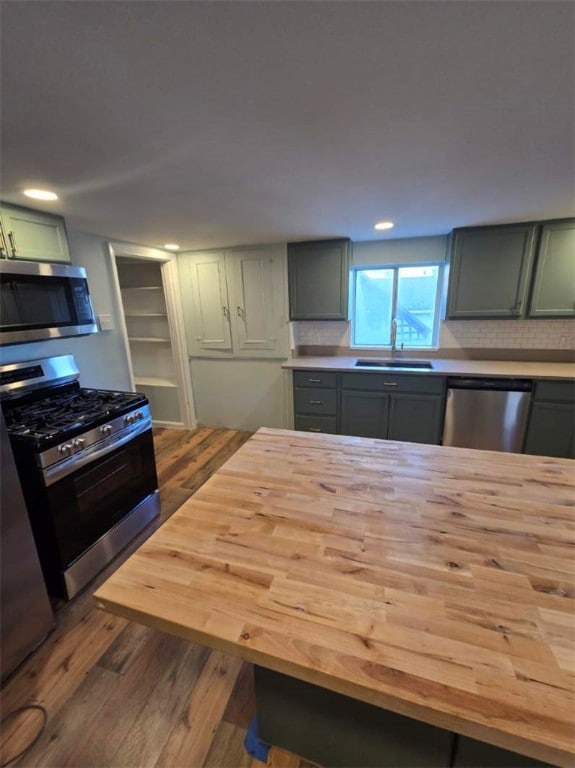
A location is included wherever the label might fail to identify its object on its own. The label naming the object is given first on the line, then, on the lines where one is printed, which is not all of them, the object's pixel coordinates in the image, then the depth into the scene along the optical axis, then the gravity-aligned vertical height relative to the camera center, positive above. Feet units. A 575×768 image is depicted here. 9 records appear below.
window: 10.51 -0.05
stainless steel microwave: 5.41 +0.22
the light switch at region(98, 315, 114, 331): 8.60 -0.28
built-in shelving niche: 12.53 -0.93
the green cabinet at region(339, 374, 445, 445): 9.18 -3.05
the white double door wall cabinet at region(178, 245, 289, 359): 10.67 +0.25
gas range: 5.00 -2.62
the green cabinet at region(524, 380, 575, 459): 8.11 -3.12
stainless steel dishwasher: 8.48 -3.04
